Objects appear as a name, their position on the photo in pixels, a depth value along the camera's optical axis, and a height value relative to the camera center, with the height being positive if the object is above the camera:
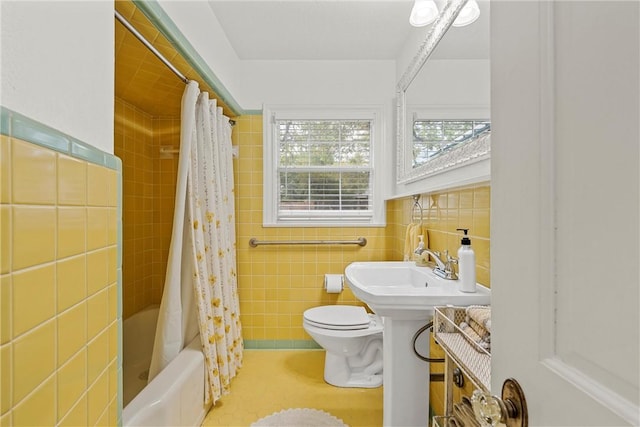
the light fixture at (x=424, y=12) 1.54 +0.96
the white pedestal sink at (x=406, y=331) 1.17 -0.50
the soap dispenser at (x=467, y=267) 1.20 -0.21
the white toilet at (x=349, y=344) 1.91 -0.82
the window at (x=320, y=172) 2.55 +0.31
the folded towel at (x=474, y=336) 0.83 -0.34
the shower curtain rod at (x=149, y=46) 1.20 +0.71
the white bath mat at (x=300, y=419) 1.70 -1.12
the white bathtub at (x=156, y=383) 1.24 -0.82
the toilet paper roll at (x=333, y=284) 2.41 -0.55
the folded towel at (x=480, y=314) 0.87 -0.30
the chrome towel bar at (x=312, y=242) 2.51 -0.25
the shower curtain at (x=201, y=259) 1.65 -0.27
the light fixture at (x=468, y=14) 1.30 +0.83
